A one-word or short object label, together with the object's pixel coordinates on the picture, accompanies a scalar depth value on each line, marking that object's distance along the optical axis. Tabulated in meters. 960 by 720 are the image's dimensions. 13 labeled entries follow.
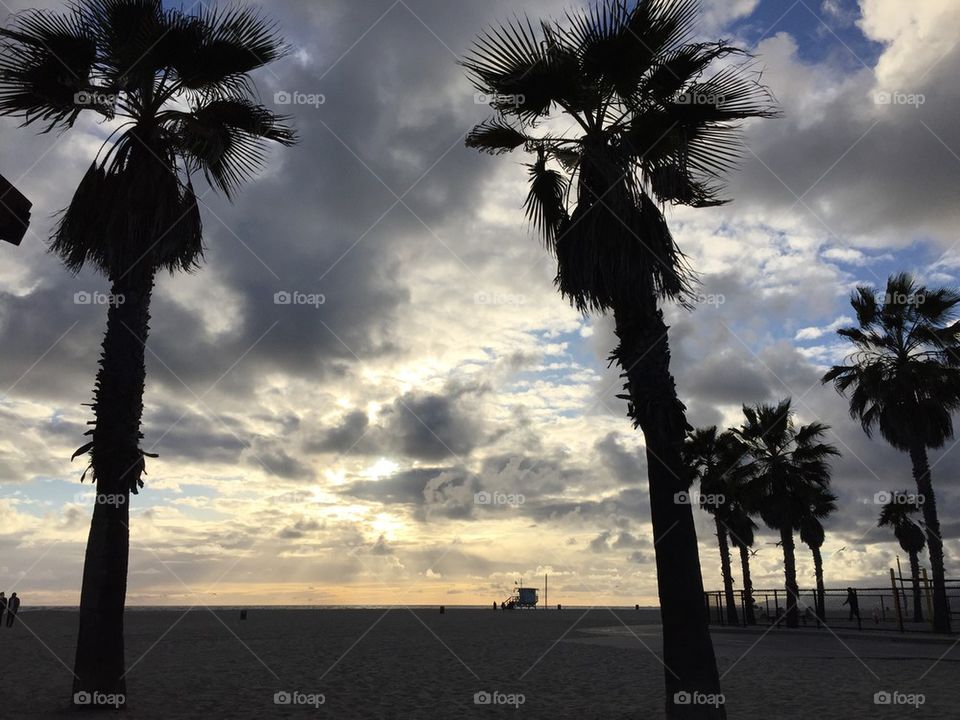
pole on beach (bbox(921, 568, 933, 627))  29.05
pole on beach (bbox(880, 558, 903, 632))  27.88
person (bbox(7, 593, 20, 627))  35.79
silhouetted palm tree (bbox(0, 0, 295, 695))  11.66
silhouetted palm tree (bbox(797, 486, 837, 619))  36.84
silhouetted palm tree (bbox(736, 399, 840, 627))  35.72
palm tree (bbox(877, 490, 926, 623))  50.31
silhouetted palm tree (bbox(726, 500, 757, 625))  39.00
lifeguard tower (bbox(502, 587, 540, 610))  111.55
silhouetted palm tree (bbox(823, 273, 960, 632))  27.19
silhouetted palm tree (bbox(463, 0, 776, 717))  10.03
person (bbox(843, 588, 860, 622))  32.72
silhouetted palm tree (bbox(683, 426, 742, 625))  39.72
